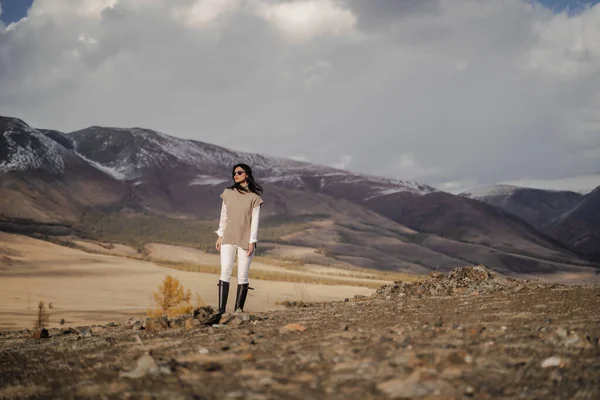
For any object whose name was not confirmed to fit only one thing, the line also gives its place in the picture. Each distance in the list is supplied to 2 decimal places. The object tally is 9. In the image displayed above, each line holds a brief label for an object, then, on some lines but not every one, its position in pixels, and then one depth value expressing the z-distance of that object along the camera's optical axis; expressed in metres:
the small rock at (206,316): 6.86
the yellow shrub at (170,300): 21.58
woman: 7.80
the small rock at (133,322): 8.36
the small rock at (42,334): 7.90
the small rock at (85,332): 7.31
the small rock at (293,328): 5.65
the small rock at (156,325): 7.04
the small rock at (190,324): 6.64
